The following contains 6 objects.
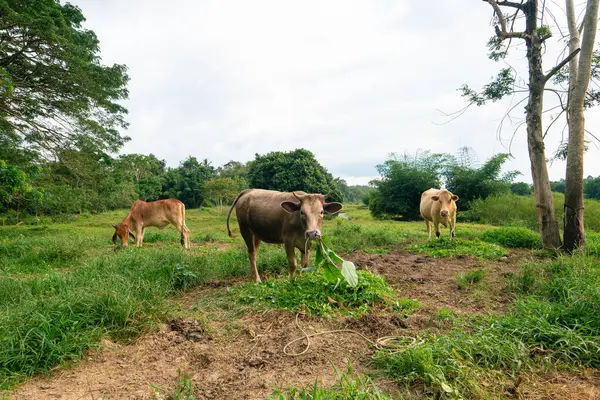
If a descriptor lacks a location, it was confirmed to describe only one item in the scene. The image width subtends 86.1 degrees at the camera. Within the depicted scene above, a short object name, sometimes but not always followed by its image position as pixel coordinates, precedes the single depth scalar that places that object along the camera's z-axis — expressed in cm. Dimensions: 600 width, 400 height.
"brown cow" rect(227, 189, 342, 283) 480
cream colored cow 986
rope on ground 297
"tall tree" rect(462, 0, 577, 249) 666
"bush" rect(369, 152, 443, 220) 2817
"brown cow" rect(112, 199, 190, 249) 1176
